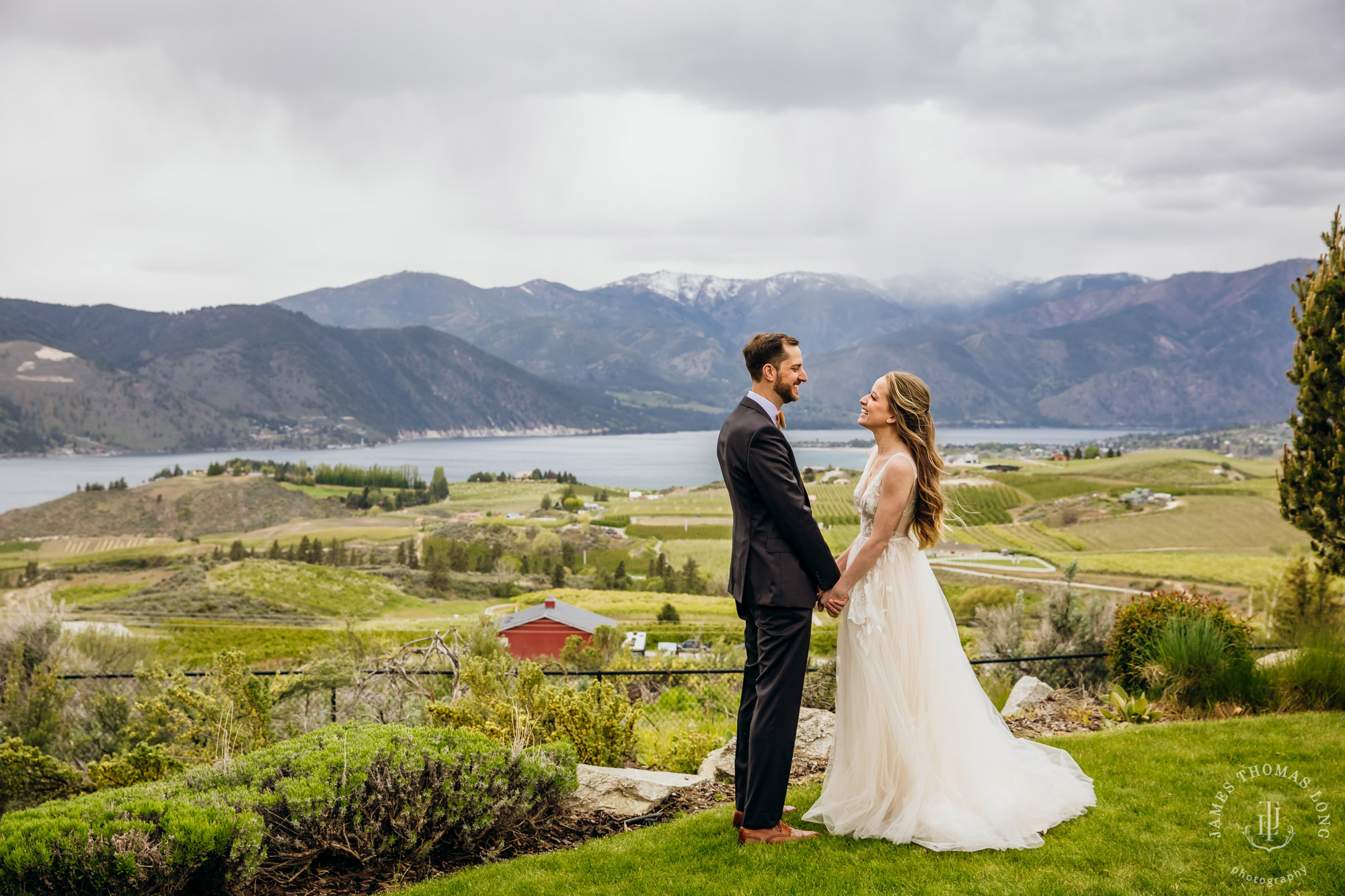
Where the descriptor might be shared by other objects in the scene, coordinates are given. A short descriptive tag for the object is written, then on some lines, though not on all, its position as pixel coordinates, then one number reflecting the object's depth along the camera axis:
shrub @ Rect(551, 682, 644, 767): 5.79
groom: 3.79
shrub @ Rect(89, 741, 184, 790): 5.36
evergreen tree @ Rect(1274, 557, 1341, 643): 12.91
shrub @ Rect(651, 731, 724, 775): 6.28
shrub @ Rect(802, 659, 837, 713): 7.38
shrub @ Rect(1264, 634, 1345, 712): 6.50
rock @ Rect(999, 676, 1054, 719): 7.92
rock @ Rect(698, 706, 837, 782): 5.56
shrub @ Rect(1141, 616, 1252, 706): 6.79
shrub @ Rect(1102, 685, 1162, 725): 6.67
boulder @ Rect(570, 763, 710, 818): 4.84
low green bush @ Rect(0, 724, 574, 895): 3.27
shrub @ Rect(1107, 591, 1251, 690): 7.27
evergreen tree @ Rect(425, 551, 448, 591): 53.88
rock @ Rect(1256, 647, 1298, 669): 7.02
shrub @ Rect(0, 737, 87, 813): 5.85
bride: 4.02
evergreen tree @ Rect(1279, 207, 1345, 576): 8.40
